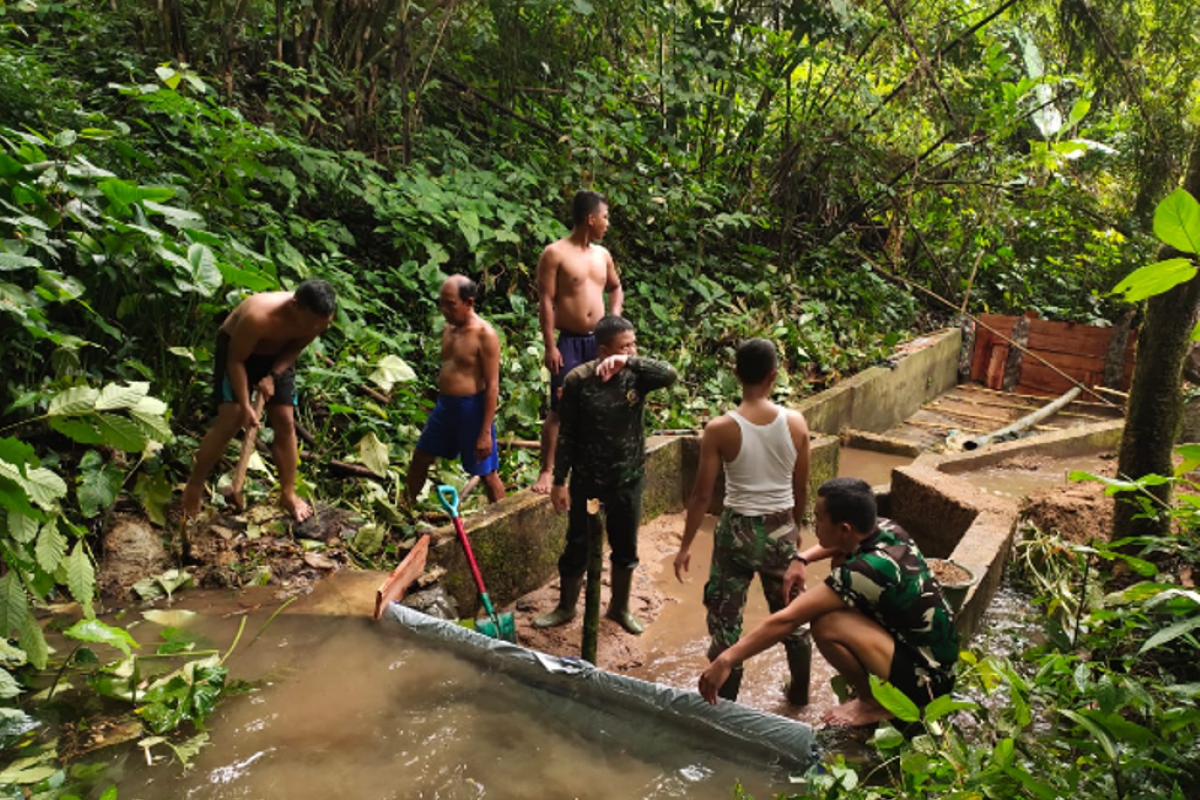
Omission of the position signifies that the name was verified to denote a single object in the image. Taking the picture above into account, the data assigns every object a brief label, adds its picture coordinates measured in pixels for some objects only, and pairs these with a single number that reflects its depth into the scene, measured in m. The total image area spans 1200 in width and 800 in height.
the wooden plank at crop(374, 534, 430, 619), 3.70
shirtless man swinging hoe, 4.02
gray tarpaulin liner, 2.83
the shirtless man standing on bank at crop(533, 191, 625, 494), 5.00
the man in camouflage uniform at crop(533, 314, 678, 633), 4.05
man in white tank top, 3.52
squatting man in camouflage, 2.84
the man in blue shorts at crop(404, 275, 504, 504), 4.56
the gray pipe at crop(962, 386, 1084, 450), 8.05
